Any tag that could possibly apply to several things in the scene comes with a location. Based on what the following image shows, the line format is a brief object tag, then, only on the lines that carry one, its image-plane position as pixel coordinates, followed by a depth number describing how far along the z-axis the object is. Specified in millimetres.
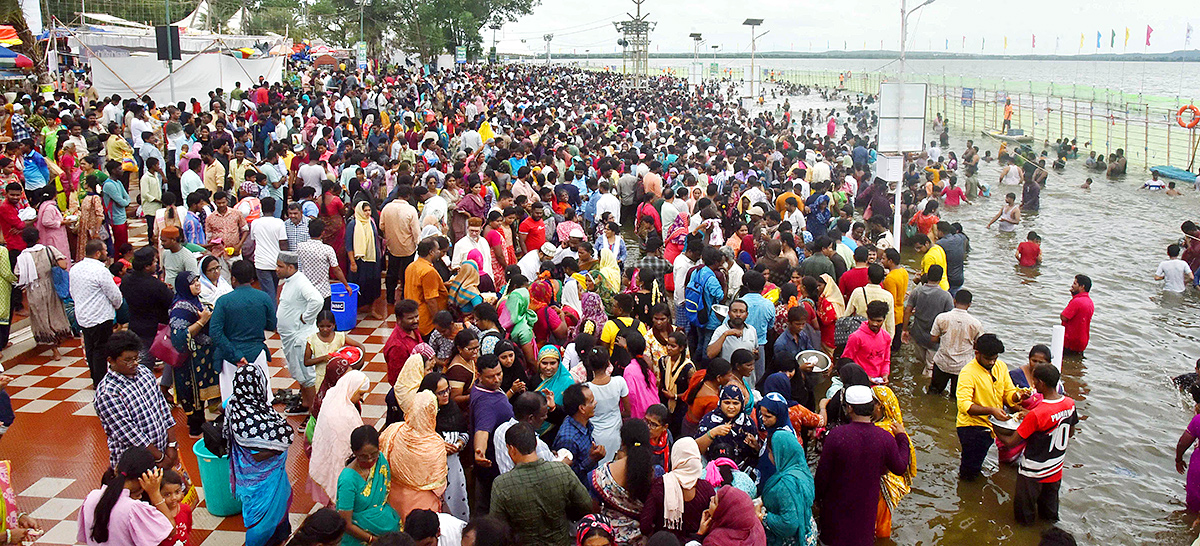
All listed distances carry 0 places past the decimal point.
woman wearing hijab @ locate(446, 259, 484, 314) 6871
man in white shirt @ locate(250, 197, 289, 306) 8164
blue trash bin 8086
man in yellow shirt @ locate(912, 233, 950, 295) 9133
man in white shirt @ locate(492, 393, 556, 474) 4707
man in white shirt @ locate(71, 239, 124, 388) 6625
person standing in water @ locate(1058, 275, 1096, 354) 8906
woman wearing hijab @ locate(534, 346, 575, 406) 5480
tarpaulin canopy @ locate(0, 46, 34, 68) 19006
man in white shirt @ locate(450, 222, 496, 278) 7855
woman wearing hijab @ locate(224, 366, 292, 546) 4785
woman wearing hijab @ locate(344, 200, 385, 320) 8773
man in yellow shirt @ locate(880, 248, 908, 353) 8305
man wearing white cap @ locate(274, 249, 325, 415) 6469
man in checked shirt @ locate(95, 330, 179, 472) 4802
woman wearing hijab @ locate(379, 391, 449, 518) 4539
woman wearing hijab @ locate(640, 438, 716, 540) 4082
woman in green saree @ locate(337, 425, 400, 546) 4227
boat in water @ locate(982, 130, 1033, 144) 34250
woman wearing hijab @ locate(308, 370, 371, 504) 4781
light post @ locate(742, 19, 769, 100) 41344
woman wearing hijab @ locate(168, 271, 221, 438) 6168
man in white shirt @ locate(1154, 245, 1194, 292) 12055
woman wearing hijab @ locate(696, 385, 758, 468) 5047
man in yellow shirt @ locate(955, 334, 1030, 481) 5934
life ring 24416
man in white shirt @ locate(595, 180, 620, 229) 11297
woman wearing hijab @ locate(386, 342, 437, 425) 4988
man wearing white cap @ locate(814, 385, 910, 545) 4773
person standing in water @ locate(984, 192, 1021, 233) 16078
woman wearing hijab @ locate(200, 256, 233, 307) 6559
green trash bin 5215
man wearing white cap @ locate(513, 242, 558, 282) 8008
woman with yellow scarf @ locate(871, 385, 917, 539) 5242
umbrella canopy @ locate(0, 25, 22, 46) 20109
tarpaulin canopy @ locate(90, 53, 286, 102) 20500
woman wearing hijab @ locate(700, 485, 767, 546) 4043
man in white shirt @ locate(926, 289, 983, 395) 7512
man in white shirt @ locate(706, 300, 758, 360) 6414
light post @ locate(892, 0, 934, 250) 14094
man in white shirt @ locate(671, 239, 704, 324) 7762
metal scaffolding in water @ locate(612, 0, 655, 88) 49659
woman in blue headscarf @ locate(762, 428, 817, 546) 4570
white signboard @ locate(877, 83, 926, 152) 10641
